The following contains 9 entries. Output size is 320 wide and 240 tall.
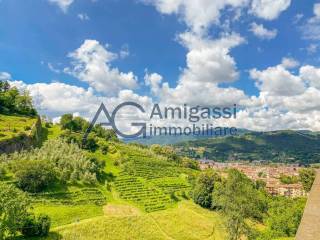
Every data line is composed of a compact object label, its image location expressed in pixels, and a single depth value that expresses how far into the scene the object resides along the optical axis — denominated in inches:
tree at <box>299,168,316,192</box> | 3129.9
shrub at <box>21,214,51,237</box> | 1186.7
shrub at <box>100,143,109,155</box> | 2751.0
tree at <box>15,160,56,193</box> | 1621.9
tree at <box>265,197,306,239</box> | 1406.1
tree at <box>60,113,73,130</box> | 3443.4
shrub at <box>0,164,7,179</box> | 1658.8
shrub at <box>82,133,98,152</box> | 2727.4
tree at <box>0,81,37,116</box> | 3060.3
